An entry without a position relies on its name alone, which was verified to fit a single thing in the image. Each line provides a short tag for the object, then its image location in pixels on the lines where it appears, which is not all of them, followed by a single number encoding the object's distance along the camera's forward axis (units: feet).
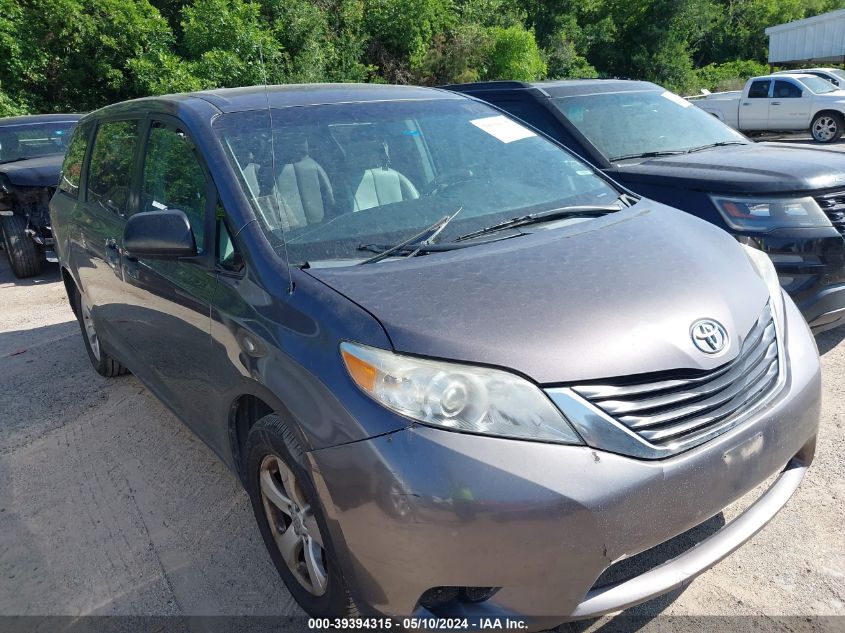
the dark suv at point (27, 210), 25.85
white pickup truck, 53.83
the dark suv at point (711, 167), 12.96
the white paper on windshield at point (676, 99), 19.12
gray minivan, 6.20
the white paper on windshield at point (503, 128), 11.27
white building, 90.02
